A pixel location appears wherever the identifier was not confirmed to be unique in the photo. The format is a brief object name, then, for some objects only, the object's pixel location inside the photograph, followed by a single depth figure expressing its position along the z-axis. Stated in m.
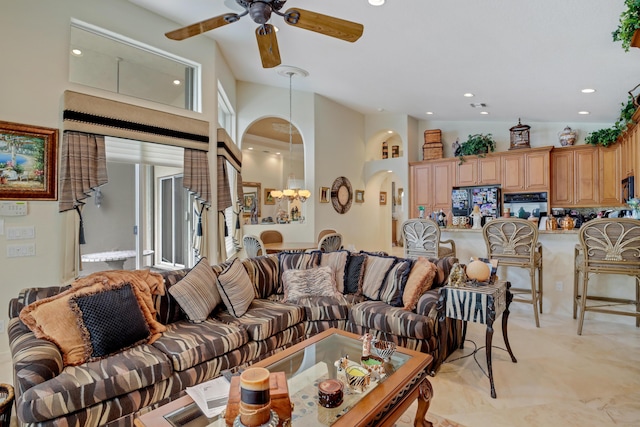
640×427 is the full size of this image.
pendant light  5.13
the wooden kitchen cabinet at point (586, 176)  5.23
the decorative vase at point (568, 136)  5.59
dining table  5.08
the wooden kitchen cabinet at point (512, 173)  5.93
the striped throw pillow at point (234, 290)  2.74
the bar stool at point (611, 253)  3.25
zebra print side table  2.39
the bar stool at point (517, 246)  3.79
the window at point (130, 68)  3.45
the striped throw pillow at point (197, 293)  2.57
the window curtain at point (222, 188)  4.63
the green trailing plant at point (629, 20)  1.96
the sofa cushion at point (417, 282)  2.85
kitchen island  3.85
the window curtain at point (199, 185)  4.20
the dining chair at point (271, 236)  5.97
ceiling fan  2.33
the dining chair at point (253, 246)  4.49
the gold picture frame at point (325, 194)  6.44
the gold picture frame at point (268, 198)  8.91
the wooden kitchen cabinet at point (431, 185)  6.68
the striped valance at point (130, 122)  3.25
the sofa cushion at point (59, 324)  1.90
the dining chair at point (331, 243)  4.85
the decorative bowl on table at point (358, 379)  1.61
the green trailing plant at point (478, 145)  6.28
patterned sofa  1.68
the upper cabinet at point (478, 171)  6.20
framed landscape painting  2.96
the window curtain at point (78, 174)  3.22
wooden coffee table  1.41
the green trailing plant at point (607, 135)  4.49
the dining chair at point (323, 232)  6.30
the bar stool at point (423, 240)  4.48
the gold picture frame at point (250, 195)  8.44
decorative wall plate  6.79
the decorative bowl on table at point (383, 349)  1.89
